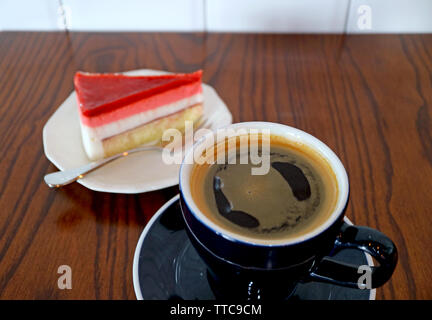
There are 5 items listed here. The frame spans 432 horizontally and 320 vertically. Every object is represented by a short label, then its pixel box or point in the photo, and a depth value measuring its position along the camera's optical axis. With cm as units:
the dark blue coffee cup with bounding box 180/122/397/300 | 50
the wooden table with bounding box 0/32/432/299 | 69
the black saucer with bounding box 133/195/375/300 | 60
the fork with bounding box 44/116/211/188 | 79
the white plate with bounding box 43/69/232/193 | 78
